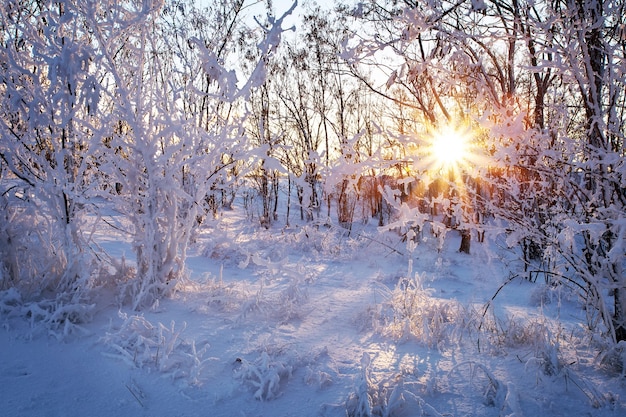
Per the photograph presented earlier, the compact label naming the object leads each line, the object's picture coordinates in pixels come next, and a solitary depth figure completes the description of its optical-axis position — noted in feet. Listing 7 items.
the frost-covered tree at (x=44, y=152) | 10.21
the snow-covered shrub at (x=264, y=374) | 7.38
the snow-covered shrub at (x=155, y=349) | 8.11
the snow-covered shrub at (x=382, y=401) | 6.65
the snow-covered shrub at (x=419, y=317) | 10.14
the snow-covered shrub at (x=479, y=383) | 7.09
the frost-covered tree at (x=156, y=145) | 11.01
